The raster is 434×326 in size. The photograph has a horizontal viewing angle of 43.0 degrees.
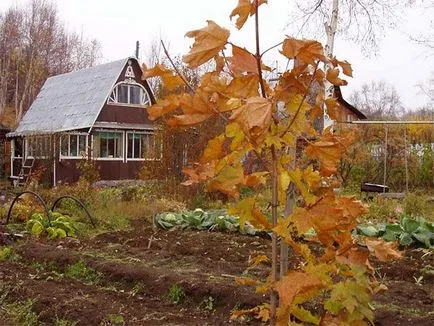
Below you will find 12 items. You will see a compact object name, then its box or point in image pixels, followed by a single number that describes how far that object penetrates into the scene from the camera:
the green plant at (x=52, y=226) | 8.55
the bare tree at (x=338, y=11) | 13.21
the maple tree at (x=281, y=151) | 1.55
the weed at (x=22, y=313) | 4.38
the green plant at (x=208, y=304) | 4.77
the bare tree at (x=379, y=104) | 65.22
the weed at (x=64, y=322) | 4.19
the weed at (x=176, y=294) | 5.03
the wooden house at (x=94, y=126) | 21.33
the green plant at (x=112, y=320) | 4.15
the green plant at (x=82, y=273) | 5.98
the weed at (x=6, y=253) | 7.01
